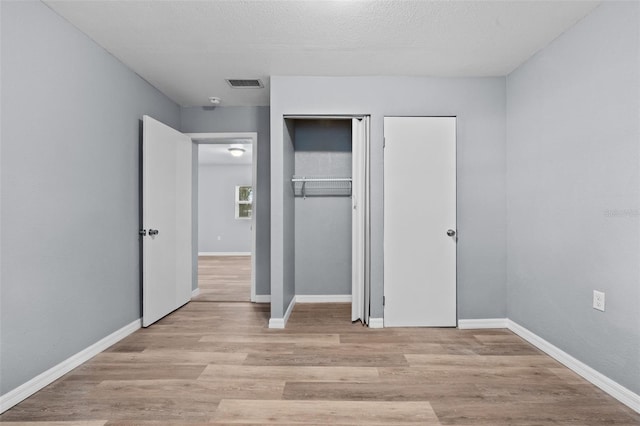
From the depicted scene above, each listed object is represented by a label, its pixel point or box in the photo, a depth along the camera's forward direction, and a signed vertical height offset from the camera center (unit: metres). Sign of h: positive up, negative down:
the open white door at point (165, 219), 3.13 -0.10
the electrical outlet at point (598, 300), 2.10 -0.57
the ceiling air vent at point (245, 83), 3.33 +1.33
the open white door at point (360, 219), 3.23 -0.08
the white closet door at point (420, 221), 3.13 -0.09
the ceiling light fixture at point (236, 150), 6.71 +1.24
